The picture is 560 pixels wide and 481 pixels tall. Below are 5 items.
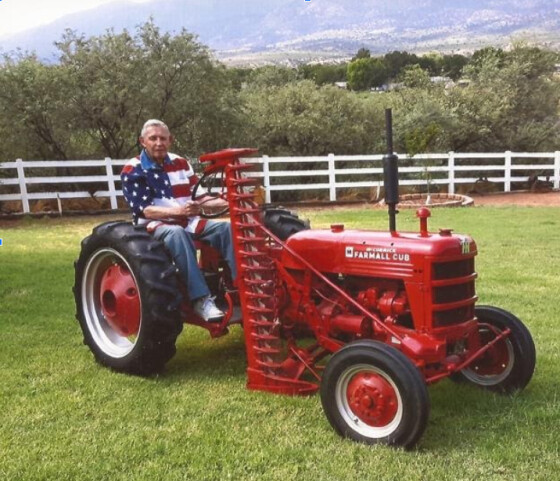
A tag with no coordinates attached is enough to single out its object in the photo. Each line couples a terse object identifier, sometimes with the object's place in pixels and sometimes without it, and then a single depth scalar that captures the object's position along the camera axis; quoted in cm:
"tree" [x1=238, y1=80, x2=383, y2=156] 1858
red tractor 309
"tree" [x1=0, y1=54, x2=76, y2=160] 1509
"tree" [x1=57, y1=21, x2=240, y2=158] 1560
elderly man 395
